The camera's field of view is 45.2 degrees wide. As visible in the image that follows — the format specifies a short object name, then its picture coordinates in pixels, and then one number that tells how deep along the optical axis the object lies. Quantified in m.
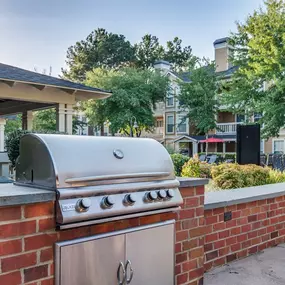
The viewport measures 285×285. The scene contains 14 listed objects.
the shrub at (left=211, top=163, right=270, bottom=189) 6.23
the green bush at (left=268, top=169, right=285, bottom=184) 6.96
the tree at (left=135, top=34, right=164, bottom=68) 38.28
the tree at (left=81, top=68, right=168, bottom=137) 23.81
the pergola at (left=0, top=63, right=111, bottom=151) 8.16
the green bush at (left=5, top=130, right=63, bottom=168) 5.27
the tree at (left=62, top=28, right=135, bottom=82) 36.34
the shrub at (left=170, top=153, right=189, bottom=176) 11.20
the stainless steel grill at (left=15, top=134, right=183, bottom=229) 1.87
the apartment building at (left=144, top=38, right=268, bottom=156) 24.98
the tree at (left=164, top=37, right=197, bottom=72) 40.03
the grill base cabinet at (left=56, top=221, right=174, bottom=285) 1.89
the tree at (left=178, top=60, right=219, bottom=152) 22.97
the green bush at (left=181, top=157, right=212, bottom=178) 8.41
